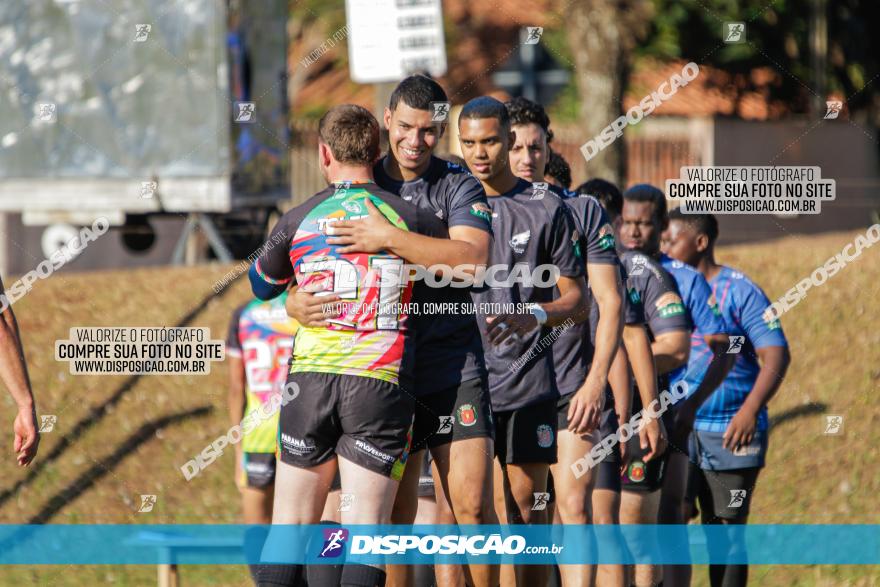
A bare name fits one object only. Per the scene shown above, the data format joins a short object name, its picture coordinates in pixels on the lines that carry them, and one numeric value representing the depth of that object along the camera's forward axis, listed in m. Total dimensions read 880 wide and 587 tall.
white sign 22.66
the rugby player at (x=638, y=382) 15.69
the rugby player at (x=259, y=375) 18.44
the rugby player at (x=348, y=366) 12.48
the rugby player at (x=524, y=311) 14.66
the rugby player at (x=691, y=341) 17.00
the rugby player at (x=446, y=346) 13.42
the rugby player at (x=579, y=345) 14.62
